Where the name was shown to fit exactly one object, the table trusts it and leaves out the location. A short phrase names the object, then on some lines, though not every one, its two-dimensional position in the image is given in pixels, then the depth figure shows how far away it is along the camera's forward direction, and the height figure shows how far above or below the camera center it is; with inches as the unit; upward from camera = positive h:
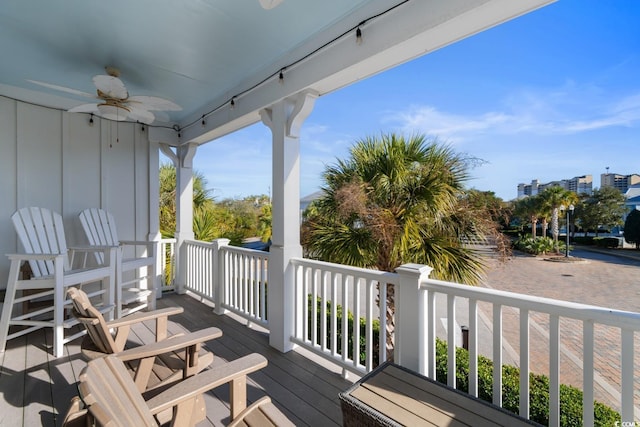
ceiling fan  98.0 +42.3
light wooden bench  47.1 -34.2
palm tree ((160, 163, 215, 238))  269.0 +12.0
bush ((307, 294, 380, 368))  137.7 -65.2
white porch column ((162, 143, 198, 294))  180.1 +3.3
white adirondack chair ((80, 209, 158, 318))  140.0 -19.3
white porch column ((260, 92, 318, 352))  107.7 -2.3
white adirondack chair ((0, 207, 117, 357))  102.0 -24.2
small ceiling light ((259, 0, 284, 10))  57.9 +42.5
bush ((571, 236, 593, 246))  800.9 -79.9
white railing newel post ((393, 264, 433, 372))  69.5 -25.7
